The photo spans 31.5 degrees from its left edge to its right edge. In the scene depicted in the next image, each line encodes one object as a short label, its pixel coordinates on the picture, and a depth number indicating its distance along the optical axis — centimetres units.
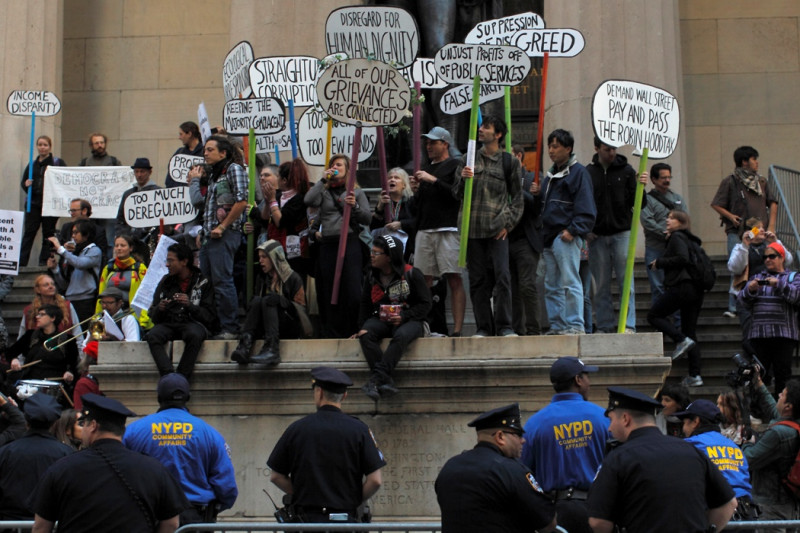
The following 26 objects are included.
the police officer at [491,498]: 723
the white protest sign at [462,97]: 1325
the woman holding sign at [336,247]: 1224
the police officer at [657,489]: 710
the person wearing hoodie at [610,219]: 1243
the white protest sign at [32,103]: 1858
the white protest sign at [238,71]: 1430
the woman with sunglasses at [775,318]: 1345
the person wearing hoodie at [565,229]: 1173
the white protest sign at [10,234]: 1642
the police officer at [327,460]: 873
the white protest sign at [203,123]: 1520
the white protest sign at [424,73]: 1475
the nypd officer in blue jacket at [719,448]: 916
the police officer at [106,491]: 734
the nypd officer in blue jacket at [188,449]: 925
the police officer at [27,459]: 961
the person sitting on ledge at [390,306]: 1116
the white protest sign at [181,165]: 1517
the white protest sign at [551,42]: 1329
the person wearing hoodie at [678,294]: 1402
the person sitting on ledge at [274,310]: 1148
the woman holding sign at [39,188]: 1892
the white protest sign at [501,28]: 1366
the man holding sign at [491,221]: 1175
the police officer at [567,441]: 868
